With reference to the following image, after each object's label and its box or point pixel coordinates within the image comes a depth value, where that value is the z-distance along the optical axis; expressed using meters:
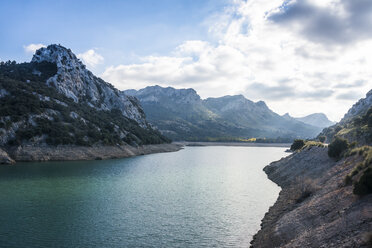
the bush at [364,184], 19.38
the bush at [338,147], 42.03
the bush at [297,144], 83.00
